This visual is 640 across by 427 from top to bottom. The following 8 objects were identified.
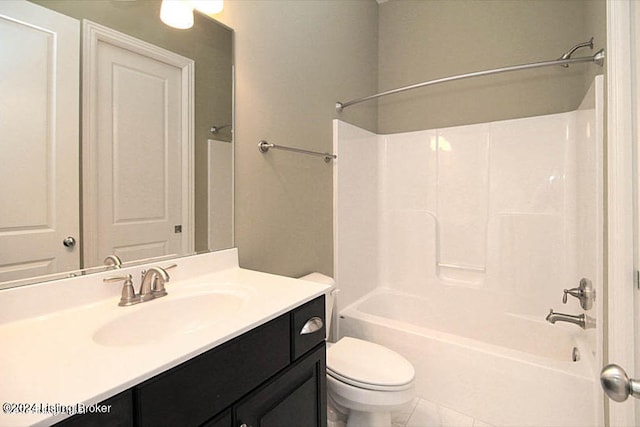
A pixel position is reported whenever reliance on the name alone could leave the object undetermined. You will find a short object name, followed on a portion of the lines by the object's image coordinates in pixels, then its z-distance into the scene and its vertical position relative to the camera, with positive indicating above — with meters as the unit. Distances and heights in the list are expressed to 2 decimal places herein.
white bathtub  1.42 -0.83
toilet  1.29 -0.75
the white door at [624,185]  0.96 +0.09
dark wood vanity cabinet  0.58 -0.41
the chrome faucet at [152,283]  0.96 -0.23
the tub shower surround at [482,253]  1.49 -0.29
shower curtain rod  1.30 +0.82
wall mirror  0.82 +0.26
